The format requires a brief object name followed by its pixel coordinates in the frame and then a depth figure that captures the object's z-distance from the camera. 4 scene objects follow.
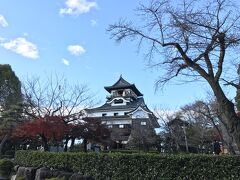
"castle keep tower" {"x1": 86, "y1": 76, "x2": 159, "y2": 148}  46.12
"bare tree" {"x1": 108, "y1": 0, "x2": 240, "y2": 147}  10.04
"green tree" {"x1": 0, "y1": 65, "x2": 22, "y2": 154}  29.45
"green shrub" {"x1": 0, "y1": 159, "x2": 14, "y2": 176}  19.00
